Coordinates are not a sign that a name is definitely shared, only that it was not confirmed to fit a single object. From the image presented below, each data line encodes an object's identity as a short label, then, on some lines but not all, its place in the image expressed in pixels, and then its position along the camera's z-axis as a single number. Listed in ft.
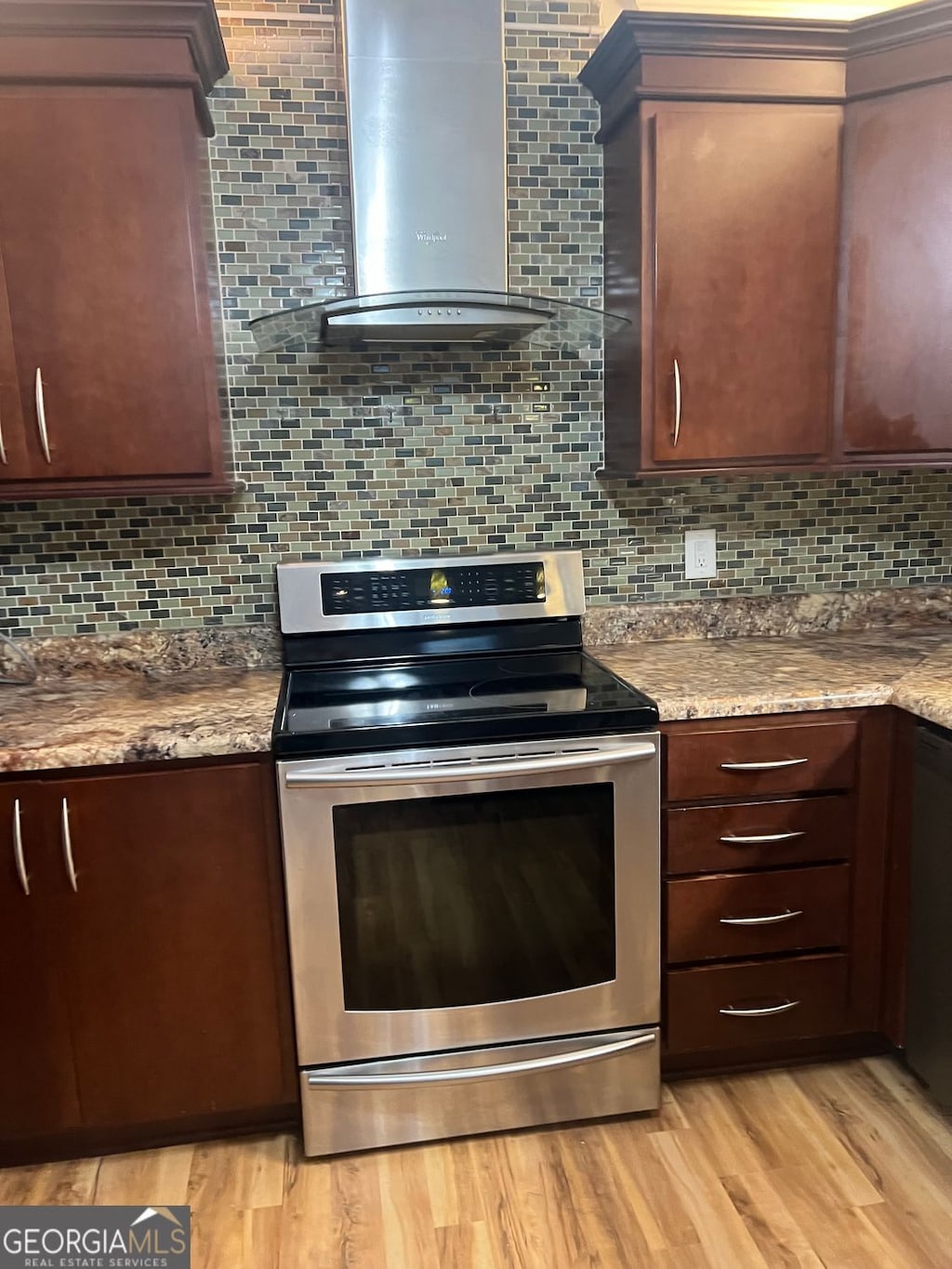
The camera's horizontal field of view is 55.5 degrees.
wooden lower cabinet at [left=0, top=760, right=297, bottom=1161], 5.29
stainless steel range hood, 5.75
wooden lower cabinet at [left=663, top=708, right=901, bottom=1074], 5.81
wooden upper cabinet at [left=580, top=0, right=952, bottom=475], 6.01
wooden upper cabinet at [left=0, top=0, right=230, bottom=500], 5.35
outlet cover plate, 7.45
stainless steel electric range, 5.36
